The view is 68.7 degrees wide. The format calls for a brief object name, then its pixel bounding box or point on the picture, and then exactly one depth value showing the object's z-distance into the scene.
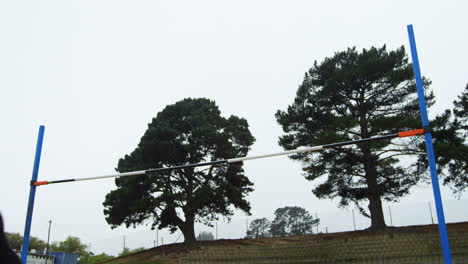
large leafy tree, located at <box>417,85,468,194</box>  16.41
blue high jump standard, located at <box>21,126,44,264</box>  8.21
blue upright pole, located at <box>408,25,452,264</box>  5.76
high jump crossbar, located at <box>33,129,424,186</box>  6.29
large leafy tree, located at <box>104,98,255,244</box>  23.12
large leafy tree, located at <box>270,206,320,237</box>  42.53
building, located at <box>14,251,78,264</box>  29.03
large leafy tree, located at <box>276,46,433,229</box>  17.88
